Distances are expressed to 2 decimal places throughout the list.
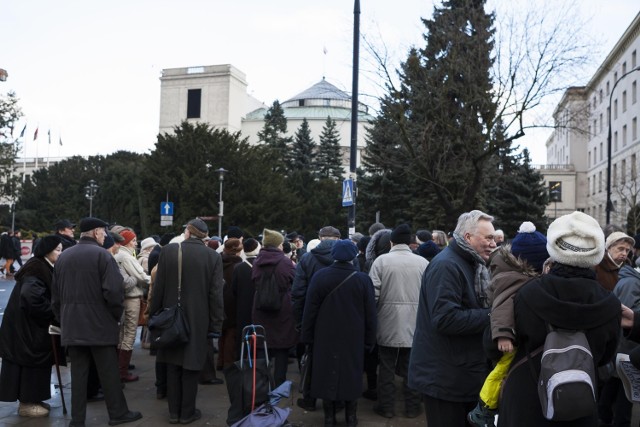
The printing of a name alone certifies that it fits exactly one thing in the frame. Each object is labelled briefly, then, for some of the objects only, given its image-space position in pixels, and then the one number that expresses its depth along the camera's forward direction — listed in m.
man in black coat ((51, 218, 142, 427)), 5.70
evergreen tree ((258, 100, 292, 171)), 68.21
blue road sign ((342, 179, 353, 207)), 12.30
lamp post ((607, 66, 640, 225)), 28.49
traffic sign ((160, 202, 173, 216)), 31.46
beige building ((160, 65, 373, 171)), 79.62
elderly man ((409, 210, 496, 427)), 3.96
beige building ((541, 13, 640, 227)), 52.84
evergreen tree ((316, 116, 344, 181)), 65.12
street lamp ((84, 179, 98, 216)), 53.37
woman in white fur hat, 2.79
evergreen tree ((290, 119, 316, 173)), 65.38
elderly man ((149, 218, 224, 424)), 6.00
